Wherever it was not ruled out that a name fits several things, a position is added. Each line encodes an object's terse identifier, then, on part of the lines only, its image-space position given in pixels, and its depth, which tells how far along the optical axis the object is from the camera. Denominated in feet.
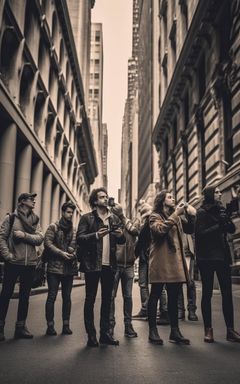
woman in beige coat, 19.03
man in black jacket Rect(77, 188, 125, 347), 18.69
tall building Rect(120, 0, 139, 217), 466.29
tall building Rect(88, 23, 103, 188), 437.13
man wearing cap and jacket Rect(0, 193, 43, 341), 20.24
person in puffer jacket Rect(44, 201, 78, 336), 22.30
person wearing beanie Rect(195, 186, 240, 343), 19.58
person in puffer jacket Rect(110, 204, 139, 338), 20.49
